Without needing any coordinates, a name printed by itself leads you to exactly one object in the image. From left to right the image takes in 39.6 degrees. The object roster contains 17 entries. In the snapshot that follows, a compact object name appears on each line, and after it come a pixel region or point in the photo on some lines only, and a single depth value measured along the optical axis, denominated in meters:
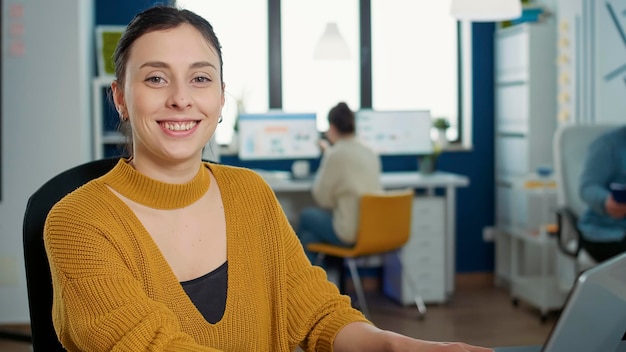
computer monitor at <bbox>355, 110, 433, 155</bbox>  5.67
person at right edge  3.85
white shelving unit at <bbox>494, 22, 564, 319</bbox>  5.09
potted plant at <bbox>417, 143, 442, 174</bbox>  5.49
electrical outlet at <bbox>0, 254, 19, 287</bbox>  4.65
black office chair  1.40
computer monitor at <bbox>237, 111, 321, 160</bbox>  5.46
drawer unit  5.19
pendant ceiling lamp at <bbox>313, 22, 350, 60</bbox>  5.30
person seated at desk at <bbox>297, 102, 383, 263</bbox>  4.54
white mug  5.36
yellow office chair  4.42
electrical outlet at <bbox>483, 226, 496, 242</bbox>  5.99
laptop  0.92
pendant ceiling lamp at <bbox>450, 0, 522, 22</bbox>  3.80
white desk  5.11
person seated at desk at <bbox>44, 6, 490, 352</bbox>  1.22
